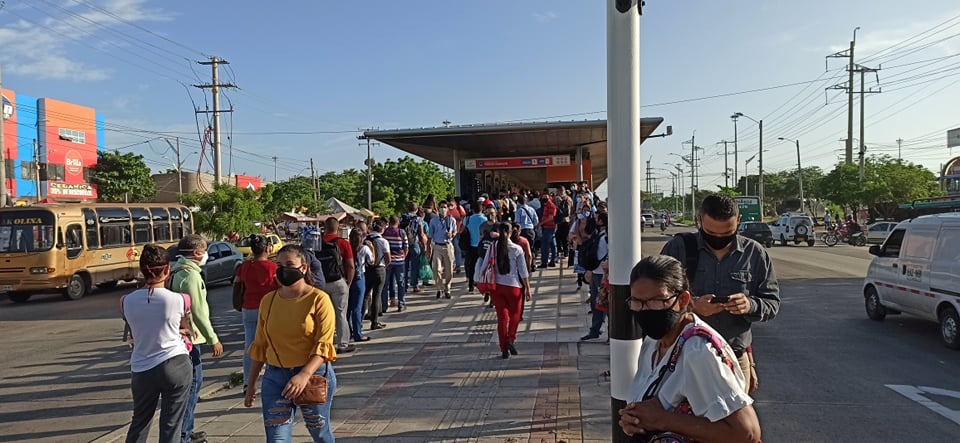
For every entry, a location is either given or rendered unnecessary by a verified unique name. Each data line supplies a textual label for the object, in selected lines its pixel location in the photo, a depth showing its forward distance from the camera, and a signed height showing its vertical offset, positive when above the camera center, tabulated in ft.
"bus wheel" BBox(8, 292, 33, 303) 57.36 -7.03
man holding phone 10.89 -1.13
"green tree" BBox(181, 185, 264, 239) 99.81 +0.59
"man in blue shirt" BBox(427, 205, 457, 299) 40.71 -2.55
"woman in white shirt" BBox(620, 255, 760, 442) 6.21 -1.76
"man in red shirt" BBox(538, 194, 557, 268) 49.19 -2.03
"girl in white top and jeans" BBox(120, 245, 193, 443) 13.19 -2.85
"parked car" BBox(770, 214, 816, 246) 114.93 -4.74
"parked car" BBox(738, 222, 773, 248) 105.91 -4.58
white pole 11.80 +1.33
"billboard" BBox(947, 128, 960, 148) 171.13 +16.74
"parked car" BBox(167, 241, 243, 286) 59.41 -4.63
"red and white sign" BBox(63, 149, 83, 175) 136.05 +11.73
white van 27.61 -3.46
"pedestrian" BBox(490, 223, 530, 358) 24.59 -3.00
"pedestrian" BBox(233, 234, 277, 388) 20.17 -2.12
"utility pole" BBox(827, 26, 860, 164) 154.61 +23.08
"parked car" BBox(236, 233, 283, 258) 77.55 -4.31
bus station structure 68.03 +8.18
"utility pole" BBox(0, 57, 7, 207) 69.67 +3.68
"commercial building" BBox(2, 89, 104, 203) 124.49 +13.84
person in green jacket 15.60 -2.29
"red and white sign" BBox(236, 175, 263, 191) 210.53 +11.06
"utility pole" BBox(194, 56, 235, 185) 111.45 +20.47
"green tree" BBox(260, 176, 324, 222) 117.19 +3.07
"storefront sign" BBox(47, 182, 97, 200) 131.45 +5.66
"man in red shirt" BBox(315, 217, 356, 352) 24.61 -2.27
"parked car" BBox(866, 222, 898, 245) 105.74 -5.00
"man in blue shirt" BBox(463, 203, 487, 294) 41.83 -1.37
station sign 81.25 +5.92
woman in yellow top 12.10 -2.56
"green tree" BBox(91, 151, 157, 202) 141.69 +8.71
